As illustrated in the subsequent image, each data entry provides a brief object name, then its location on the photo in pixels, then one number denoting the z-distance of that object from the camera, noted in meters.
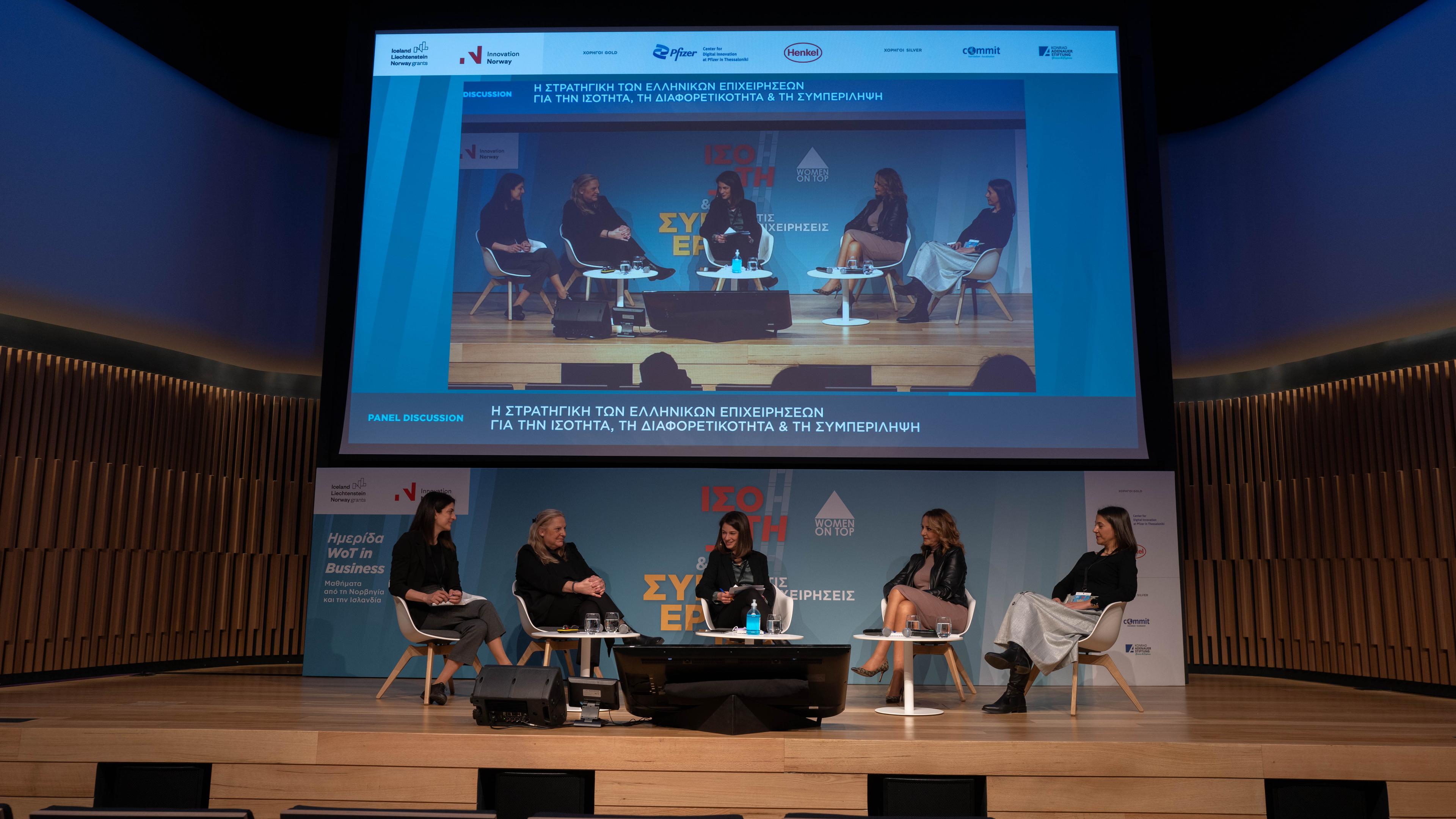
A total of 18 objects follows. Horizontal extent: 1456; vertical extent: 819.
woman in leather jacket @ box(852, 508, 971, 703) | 5.28
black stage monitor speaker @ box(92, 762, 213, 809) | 3.53
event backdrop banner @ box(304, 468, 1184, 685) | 6.32
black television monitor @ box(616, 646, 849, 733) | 3.59
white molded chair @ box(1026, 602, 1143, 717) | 4.70
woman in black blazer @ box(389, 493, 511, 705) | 5.07
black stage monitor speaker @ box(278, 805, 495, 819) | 1.95
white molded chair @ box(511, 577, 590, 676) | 5.32
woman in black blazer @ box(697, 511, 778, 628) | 5.68
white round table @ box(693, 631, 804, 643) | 5.11
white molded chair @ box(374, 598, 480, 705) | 5.01
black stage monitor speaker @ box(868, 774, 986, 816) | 3.43
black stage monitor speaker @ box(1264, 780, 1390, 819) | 3.42
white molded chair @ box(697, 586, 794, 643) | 5.68
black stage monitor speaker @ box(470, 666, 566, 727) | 3.77
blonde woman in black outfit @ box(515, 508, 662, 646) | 5.47
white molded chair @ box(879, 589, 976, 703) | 5.28
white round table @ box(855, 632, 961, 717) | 4.57
